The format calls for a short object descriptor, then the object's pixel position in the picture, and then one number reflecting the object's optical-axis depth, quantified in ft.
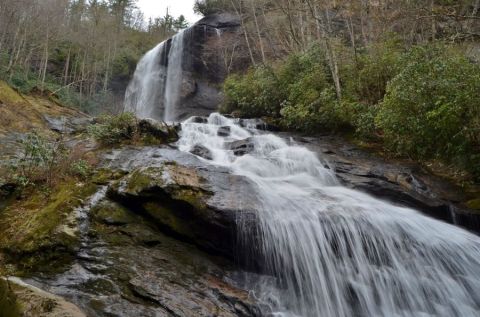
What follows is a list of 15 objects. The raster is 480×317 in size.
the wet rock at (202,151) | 34.86
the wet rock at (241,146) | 35.83
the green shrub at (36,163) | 22.76
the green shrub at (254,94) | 50.62
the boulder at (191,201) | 19.65
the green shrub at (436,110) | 26.37
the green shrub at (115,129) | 32.89
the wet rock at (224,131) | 43.88
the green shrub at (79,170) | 24.27
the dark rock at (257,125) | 46.52
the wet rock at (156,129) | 35.60
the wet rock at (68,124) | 43.55
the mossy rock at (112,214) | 19.52
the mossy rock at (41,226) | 16.54
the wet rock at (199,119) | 52.28
